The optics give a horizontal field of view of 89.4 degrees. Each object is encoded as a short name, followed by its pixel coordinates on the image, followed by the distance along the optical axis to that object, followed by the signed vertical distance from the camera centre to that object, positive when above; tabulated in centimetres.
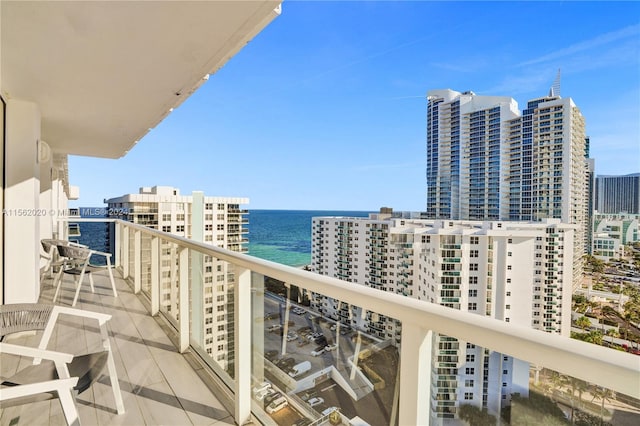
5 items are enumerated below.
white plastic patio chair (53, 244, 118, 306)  418 -76
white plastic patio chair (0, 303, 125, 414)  164 -81
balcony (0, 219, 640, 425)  72 -70
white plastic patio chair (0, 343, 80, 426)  119 -71
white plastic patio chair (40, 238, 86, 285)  482 -77
